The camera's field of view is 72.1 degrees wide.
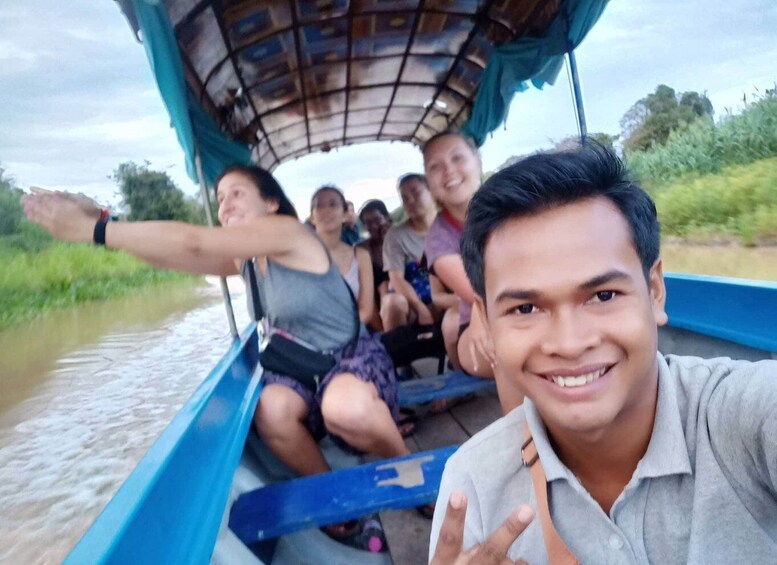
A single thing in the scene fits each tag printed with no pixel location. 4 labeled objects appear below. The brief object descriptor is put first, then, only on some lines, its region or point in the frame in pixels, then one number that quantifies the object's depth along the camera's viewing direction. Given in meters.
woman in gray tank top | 1.61
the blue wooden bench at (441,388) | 2.18
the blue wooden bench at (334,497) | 1.36
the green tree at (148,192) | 9.78
